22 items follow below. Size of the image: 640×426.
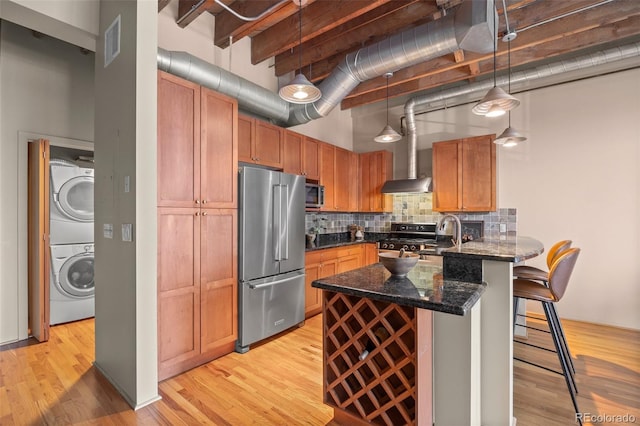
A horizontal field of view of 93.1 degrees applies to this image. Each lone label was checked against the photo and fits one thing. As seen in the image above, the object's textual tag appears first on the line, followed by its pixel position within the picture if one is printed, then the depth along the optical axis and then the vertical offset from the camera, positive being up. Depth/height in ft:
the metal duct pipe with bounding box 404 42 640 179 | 10.55 +5.45
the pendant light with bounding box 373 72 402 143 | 12.17 +3.09
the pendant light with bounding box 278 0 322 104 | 7.29 +3.08
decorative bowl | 5.41 -0.91
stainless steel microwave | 13.29 +0.74
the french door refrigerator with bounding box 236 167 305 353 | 9.48 -1.41
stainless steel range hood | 14.55 +1.31
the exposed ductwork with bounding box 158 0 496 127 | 7.68 +4.61
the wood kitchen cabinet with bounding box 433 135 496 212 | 13.46 +1.73
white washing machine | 11.35 -2.74
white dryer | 11.28 +0.33
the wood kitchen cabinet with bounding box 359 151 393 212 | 16.66 +1.88
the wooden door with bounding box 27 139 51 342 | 10.02 -0.89
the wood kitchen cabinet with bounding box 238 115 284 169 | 10.80 +2.65
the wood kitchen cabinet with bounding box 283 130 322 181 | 12.86 +2.57
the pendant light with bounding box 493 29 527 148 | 9.56 +2.50
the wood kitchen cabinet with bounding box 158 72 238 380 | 7.77 -0.34
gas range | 14.33 -1.33
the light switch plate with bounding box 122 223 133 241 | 6.85 -0.44
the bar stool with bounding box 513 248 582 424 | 6.27 -1.74
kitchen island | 4.64 -2.21
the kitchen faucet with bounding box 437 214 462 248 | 6.56 -0.31
